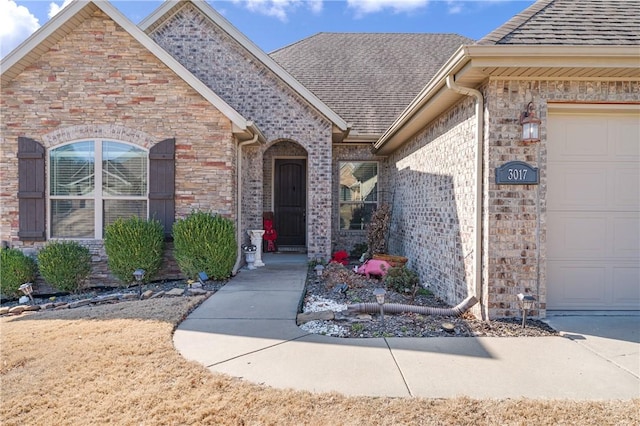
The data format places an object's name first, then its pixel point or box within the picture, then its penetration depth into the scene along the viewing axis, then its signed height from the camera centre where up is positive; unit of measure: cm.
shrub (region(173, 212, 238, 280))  665 -59
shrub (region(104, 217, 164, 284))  664 -62
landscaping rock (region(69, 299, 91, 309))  598 -150
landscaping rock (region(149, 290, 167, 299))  599 -135
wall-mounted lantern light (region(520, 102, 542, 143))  430 +104
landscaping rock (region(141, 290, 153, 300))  601 -135
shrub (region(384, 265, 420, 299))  637 -119
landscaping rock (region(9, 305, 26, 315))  574 -154
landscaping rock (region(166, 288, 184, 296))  605 -132
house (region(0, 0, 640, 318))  445 +126
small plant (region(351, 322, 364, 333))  427 -134
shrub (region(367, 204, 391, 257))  904 -41
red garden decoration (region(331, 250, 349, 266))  918 -112
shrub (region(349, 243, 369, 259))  1039 -106
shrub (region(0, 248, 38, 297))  668 -107
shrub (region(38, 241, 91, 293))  662 -95
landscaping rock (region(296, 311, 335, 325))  458 -131
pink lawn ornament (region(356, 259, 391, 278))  732 -110
